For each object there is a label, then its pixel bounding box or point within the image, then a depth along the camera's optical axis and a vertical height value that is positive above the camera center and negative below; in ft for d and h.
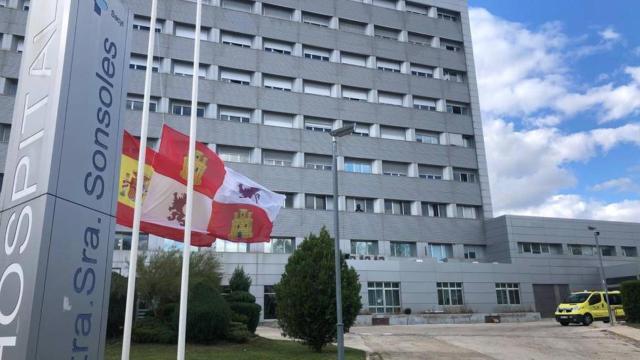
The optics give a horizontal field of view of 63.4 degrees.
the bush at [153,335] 56.75 -2.40
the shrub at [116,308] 59.41 +0.57
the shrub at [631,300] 89.45 +0.96
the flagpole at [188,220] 29.19 +5.33
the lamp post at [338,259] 43.78 +4.50
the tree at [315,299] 54.19 +1.19
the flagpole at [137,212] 28.30 +5.68
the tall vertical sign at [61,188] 17.85 +4.65
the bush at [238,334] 58.44 -2.56
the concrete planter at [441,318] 118.11 -2.36
